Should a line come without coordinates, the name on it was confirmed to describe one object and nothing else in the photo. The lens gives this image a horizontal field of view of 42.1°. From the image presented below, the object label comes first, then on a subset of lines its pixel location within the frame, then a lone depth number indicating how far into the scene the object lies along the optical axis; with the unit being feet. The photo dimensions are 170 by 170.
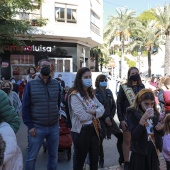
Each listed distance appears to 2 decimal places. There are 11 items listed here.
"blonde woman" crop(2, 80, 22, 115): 14.11
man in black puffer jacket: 10.15
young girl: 8.54
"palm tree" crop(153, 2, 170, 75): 67.29
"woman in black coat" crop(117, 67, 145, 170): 12.68
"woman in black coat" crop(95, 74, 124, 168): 13.24
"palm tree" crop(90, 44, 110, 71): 98.32
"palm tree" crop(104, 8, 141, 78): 102.60
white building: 59.00
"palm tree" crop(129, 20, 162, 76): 105.11
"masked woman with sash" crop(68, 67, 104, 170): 9.97
